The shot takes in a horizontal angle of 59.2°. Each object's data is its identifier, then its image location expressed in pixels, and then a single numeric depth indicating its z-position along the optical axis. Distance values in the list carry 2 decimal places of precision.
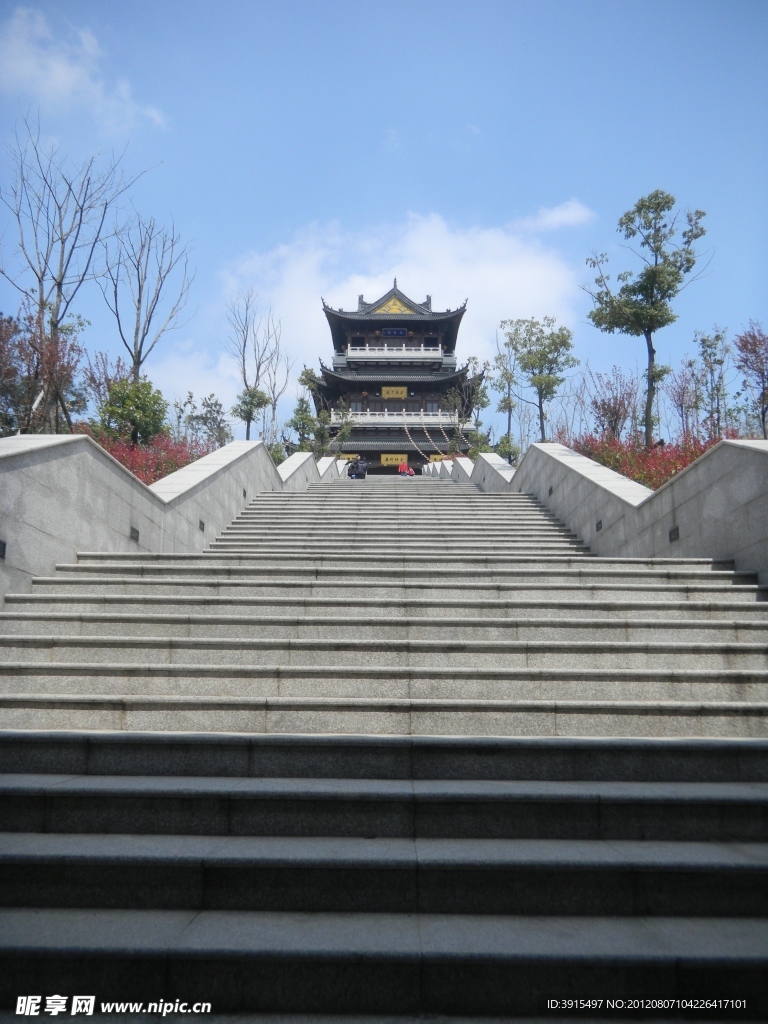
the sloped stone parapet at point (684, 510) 5.34
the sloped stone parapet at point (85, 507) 5.09
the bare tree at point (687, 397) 27.25
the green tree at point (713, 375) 28.02
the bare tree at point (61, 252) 16.53
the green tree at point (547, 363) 25.61
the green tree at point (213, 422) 39.00
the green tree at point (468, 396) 39.31
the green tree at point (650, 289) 15.09
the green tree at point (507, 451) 24.37
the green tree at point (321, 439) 28.95
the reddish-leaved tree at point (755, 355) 23.45
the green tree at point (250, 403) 25.30
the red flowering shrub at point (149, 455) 12.34
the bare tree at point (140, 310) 18.89
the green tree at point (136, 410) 13.38
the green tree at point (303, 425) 28.88
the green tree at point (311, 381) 36.75
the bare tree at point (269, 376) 33.44
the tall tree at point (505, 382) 32.88
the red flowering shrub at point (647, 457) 10.98
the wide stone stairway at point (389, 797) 2.25
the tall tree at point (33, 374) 15.31
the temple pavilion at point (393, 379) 44.12
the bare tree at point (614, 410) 19.61
